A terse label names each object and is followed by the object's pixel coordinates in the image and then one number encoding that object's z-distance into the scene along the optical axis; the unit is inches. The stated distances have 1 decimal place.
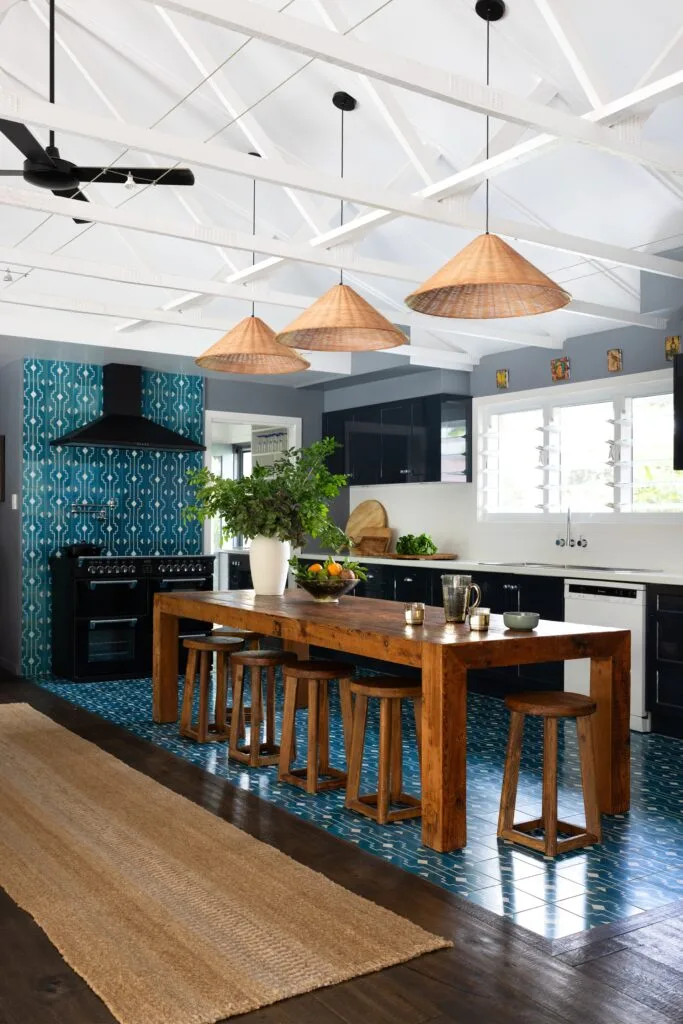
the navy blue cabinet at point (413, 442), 321.4
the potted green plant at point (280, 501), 205.6
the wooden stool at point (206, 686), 212.4
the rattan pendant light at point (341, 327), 168.4
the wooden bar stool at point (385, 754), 156.9
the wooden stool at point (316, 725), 173.8
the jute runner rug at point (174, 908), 100.0
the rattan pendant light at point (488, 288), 134.8
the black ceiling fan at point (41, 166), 146.6
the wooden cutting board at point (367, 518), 363.3
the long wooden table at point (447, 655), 142.4
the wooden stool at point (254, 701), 191.6
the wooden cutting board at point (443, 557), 321.9
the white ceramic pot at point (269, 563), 211.8
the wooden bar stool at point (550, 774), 143.3
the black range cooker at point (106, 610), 296.7
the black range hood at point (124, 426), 306.0
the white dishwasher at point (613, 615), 228.7
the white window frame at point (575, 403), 267.1
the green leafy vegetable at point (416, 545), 326.6
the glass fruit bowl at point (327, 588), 195.6
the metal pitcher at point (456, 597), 164.9
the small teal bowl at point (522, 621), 155.3
